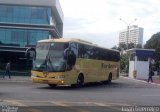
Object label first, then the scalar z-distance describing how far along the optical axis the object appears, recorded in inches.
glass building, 1443.9
